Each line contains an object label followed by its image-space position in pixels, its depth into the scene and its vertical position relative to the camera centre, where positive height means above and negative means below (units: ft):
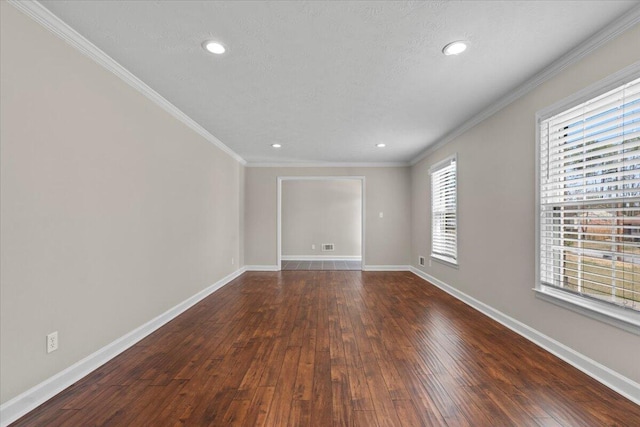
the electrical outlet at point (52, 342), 6.15 -2.80
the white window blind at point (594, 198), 6.35 +0.39
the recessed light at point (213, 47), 7.05 +4.10
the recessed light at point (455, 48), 7.06 +4.13
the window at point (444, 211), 14.67 +0.10
